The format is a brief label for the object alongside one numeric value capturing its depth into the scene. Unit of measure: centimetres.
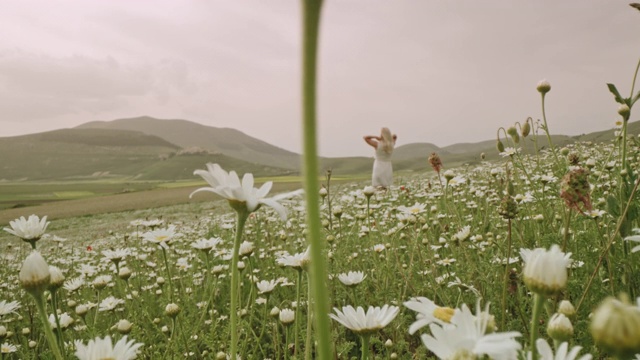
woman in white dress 881
